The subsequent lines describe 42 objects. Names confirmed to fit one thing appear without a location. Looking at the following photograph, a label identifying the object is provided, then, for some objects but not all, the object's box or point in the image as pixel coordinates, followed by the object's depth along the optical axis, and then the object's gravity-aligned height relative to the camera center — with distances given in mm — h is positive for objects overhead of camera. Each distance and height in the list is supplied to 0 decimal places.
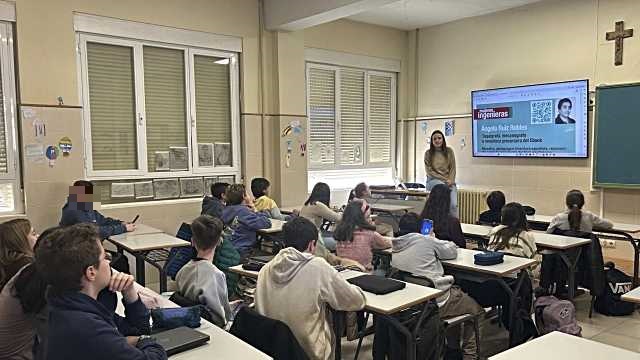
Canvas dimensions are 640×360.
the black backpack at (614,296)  4191 -1269
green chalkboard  5641 +88
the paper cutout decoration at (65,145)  4820 +60
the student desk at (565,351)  1807 -760
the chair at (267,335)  2041 -777
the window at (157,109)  5160 +455
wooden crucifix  5812 +1259
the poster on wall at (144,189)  5454 -426
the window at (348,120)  7277 +424
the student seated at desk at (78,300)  1452 -444
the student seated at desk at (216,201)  4484 -490
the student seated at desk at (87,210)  4388 -515
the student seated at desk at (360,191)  6168 -542
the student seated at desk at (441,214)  3809 -511
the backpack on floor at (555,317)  3389 -1167
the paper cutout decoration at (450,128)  7715 +293
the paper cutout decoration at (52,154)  4754 -24
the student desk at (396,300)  2414 -764
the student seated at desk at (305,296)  2309 -686
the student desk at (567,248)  3922 -803
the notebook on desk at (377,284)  2629 -734
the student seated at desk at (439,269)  3090 -773
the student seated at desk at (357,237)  3701 -664
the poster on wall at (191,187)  5785 -430
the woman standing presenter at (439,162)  6364 -194
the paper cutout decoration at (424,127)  8117 +327
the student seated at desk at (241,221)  4457 -638
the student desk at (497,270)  3181 -800
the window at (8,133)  4574 +175
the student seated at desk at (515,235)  3666 -662
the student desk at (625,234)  4555 -834
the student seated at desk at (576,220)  4488 -675
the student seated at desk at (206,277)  2408 -623
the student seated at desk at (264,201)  5305 -554
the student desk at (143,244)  3934 -758
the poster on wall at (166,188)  5590 -430
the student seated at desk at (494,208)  4949 -611
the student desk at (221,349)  1871 -769
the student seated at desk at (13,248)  2215 -443
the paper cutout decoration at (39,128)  4680 +220
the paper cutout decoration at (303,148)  6609 +6
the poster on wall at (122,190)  5297 -419
